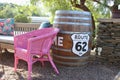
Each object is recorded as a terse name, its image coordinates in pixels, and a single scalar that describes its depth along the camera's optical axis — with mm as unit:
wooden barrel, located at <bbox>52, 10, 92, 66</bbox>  1713
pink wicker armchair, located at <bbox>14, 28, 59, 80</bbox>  1516
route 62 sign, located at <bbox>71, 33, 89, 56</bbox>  1720
